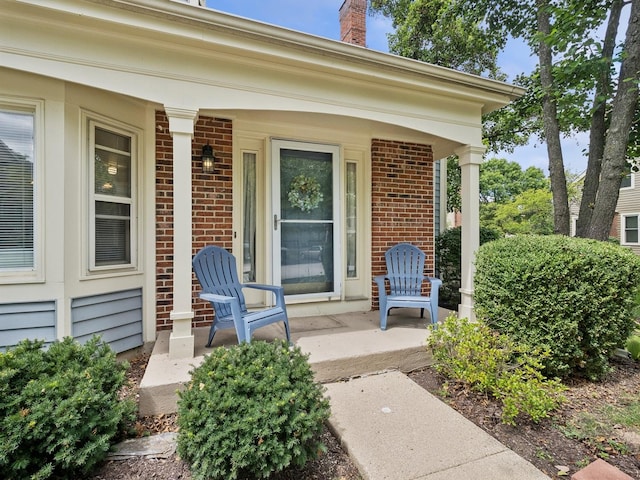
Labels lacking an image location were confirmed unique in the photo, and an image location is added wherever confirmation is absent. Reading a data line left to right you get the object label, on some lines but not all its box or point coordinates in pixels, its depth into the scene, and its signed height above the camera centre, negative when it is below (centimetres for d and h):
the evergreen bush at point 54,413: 159 -86
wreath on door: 406 +56
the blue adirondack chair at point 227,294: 269 -47
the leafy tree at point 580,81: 408 +231
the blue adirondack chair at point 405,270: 411 -37
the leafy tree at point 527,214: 1955 +152
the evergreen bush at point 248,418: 157 -87
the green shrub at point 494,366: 222 -98
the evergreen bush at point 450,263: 573 -40
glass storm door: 399 +26
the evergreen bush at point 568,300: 279 -51
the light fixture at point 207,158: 357 +87
